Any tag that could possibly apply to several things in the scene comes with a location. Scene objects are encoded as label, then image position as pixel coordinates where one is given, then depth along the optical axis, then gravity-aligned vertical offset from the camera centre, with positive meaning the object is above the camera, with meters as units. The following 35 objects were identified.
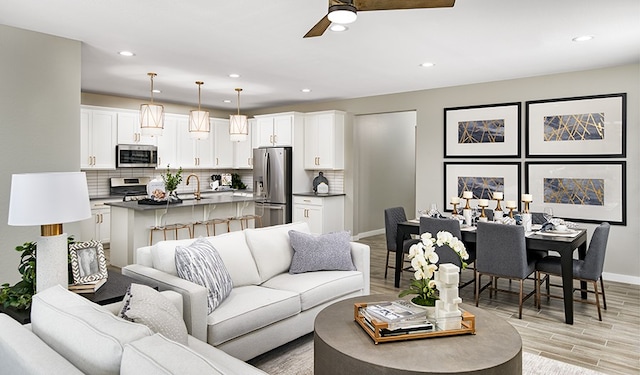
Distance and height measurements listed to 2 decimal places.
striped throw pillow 2.70 -0.57
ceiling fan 1.98 +0.90
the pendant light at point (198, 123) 5.89 +0.89
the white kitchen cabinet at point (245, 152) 8.72 +0.71
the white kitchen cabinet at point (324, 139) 7.47 +0.84
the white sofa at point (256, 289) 2.53 -0.78
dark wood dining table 3.65 -0.58
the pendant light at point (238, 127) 6.25 +0.88
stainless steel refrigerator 7.65 +0.02
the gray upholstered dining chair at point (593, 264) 3.64 -0.72
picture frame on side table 2.37 -0.45
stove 7.31 -0.02
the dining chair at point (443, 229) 4.11 -0.46
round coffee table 1.84 -0.80
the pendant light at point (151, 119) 5.41 +0.88
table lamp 1.94 -0.11
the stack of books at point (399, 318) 2.13 -0.71
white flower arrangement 2.22 -0.43
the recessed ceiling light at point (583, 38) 3.82 +1.36
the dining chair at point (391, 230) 5.07 -0.55
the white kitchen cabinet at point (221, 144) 8.58 +0.87
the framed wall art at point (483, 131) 5.66 +0.76
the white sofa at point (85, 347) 1.17 -0.50
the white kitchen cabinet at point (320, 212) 7.27 -0.48
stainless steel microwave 7.11 +0.53
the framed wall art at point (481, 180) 5.68 +0.06
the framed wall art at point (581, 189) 4.96 -0.06
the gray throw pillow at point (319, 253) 3.58 -0.59
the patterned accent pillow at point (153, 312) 1.73 -0.55
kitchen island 5.28 -0.44
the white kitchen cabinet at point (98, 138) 6.68 +0.79
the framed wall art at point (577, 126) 4.93 +0.72
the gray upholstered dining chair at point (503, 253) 3.77 -0.64
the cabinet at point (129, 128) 7.14 +1.00
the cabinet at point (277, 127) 7.69 +1.10
